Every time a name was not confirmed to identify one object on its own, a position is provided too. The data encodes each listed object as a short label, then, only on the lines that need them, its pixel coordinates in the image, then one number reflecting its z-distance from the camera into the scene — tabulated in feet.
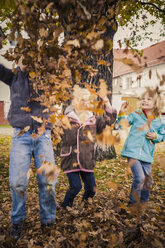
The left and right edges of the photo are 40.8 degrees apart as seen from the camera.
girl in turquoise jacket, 10.85
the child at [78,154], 9.97
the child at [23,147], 8.14
